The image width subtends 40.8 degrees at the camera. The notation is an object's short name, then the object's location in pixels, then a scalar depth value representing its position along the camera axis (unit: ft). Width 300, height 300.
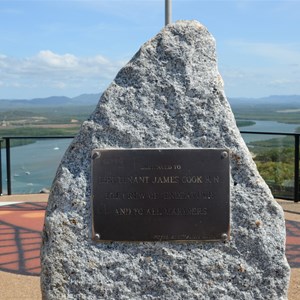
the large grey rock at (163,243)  8.45
